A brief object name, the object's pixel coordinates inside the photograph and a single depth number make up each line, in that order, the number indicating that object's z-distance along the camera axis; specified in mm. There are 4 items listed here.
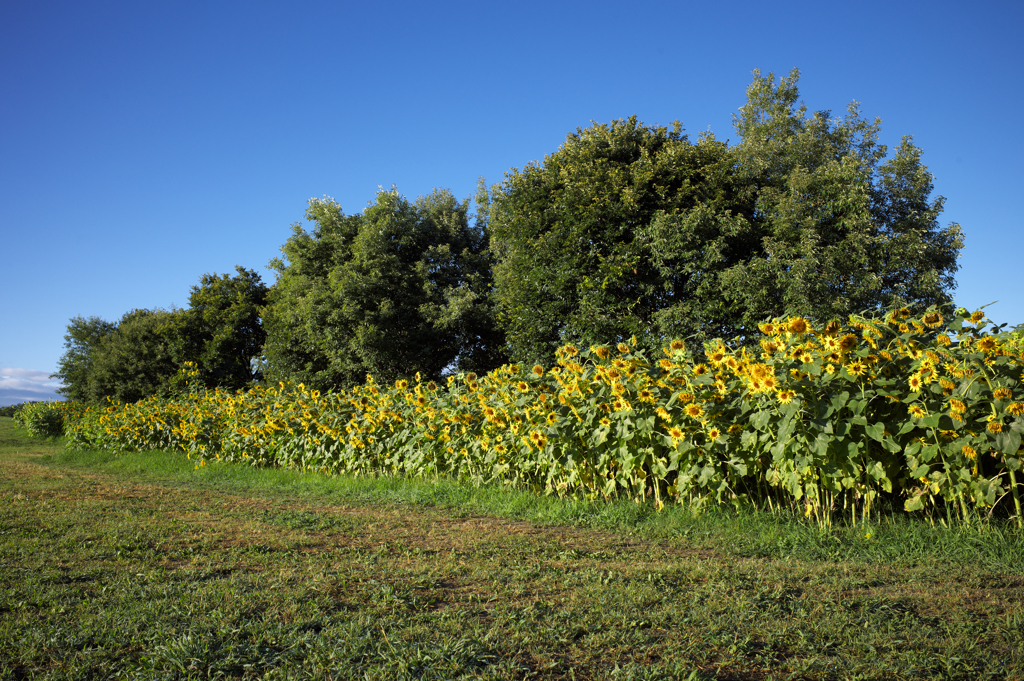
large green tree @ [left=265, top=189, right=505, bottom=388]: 17234
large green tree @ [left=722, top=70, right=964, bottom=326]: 11375
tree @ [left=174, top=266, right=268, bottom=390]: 20109
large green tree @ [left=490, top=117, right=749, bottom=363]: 11836
